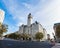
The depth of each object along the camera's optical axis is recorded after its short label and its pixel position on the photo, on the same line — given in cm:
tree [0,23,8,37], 2611
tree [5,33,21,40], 3926
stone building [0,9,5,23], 4379
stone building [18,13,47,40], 5561
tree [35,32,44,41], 4183
